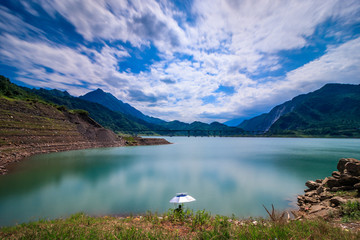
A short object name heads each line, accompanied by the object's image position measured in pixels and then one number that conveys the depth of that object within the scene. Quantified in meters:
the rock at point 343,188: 12.18
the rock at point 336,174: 13.72
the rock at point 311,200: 11.84
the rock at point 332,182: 12.75
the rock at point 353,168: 12.10
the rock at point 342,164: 14.44
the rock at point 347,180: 12.02
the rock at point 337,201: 9.30
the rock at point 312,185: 14.69
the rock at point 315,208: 9.78
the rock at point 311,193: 13.14
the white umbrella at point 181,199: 8.37
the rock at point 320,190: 12.98
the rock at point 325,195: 11.36
